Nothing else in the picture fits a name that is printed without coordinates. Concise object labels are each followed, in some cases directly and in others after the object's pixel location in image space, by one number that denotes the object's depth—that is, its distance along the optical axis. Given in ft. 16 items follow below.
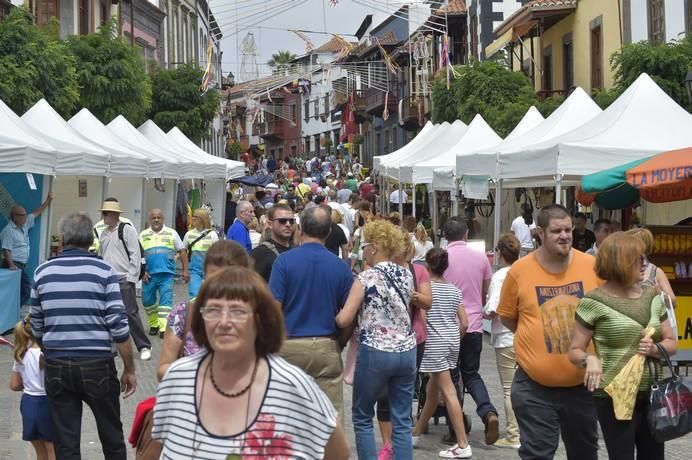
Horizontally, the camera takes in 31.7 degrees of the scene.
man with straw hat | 42.37
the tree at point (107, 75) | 95.96
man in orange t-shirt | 19.44
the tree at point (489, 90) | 97.23
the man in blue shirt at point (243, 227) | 47.98
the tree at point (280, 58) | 367.86
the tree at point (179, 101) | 127.24
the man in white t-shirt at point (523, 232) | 65.71
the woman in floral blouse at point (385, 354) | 23.32
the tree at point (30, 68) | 75.25
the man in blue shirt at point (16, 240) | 48.37
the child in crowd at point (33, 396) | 22.08
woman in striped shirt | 11.16
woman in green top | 18.53
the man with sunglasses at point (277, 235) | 26.18
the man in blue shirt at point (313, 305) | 21.72
